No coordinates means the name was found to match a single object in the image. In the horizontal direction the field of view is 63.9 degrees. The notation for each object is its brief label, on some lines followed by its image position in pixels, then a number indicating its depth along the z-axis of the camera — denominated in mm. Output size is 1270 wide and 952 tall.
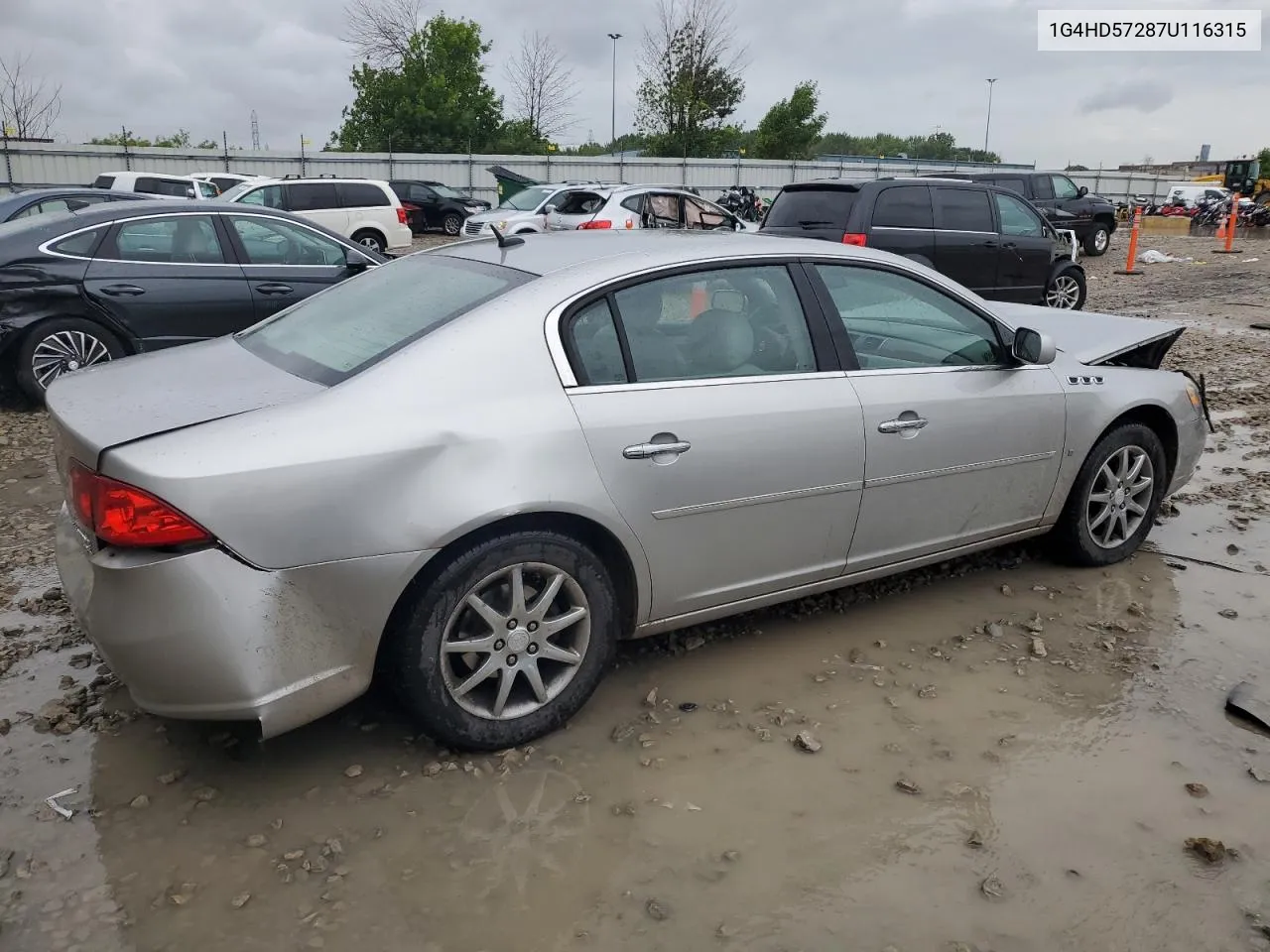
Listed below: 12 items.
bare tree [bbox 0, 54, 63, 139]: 38344
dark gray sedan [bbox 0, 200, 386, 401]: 6992
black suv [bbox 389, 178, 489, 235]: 25969
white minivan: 17719
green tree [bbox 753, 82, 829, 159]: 41156
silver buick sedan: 2656
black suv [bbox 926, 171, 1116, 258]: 20500
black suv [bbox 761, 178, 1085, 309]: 10461
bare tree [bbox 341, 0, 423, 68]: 47000
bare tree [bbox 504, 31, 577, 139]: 50438
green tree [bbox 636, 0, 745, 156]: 42344
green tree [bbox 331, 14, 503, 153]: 41844
